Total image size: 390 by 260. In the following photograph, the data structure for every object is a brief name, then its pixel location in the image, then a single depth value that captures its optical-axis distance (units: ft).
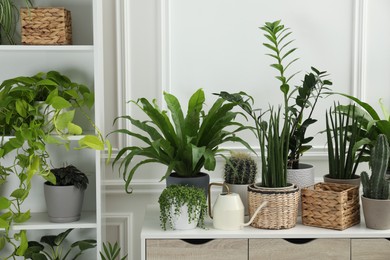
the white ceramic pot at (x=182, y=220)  8.09
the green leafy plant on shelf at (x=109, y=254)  8.81
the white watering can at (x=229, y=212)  8.13
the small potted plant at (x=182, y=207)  8.06
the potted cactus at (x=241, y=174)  8.72
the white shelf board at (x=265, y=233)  8.00
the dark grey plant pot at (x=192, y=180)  8.65
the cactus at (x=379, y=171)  7.93
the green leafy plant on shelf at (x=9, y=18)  8.96
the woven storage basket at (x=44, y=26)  8.72
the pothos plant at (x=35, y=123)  8.53
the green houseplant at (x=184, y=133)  8.75
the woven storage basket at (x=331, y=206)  8.08
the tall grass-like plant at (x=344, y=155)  8.54
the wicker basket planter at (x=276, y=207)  8.14
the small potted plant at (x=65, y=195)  8.92
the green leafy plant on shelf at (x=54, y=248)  9.27
